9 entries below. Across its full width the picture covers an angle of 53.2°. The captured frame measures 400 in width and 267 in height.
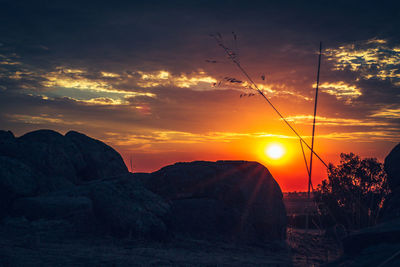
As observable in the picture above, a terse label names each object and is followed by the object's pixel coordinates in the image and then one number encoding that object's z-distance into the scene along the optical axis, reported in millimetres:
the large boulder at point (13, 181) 9836
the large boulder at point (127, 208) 9031
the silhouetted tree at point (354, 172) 14086
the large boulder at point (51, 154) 12748
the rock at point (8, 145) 12180
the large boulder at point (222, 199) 10719
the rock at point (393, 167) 8141
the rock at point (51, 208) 9023
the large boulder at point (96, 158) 14797
